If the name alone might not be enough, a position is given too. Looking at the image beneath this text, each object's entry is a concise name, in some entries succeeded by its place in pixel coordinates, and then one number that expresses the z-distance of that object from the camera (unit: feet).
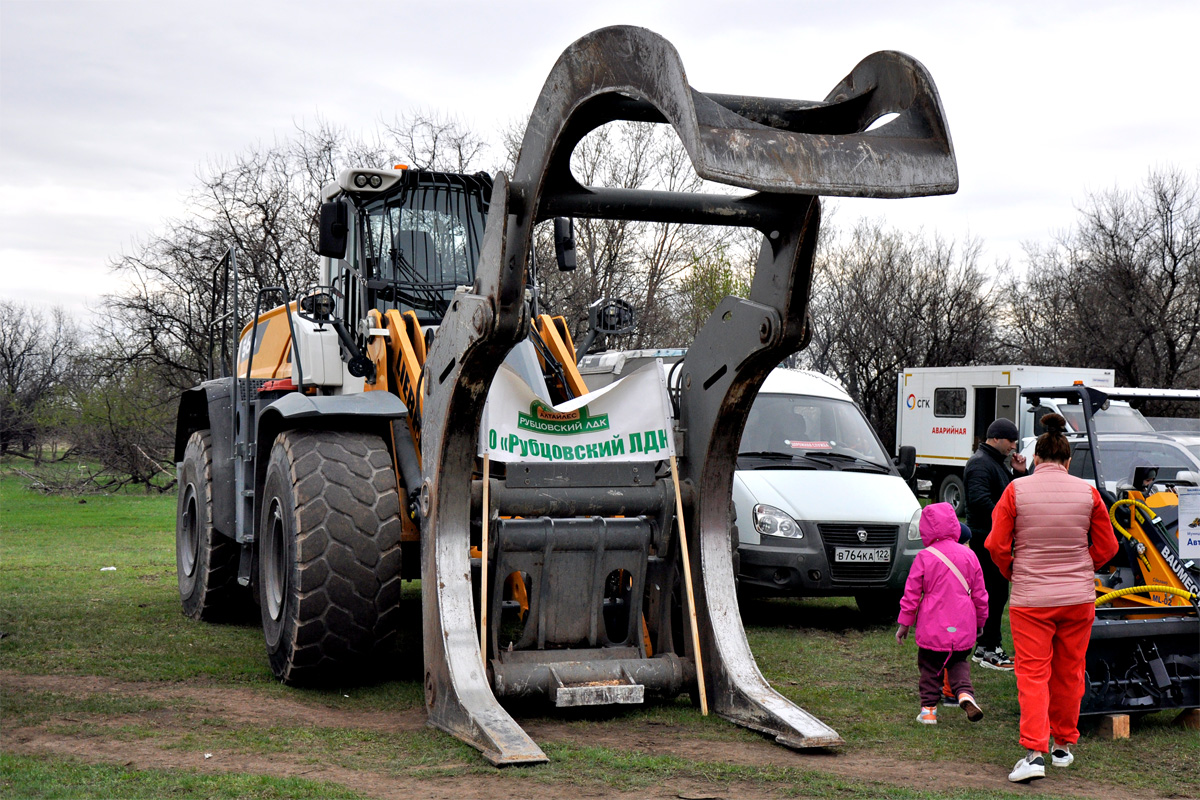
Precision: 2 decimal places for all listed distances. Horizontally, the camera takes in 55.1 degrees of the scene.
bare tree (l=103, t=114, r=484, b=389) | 90.68
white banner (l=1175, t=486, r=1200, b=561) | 22.39
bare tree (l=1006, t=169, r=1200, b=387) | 104.53
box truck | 73.87
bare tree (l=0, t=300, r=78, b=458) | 128.36
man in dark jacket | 26.91
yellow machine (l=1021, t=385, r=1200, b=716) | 20.83
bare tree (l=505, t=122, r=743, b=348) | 92.43
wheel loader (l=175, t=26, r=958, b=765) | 15.12
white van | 31.83
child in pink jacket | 21.62
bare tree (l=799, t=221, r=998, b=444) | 120.88
